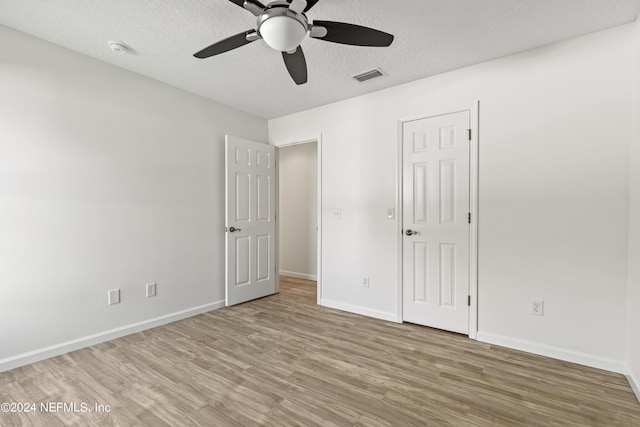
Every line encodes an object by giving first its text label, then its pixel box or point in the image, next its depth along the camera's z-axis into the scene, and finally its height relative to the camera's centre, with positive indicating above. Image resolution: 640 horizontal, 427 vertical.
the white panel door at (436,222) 2.79 -0.13
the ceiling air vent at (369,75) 2.83 +1.33
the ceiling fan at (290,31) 1.58 +1.03
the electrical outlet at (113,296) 2.72 -0.82
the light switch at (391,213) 3.19 -0.05
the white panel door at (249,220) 3.66 -0.15
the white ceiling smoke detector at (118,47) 2.36 +1.33
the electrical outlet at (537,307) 2.42 -0.82
